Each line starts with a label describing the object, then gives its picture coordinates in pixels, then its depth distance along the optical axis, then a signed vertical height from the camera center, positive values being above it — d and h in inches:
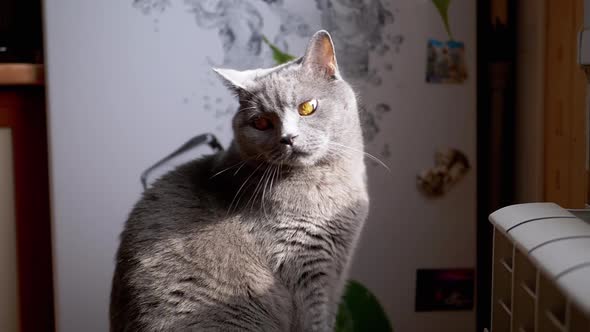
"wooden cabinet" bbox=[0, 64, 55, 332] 58.9 -7.7
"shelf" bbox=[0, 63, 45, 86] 56.6 +5.3
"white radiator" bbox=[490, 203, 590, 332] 21.4 -5.6
